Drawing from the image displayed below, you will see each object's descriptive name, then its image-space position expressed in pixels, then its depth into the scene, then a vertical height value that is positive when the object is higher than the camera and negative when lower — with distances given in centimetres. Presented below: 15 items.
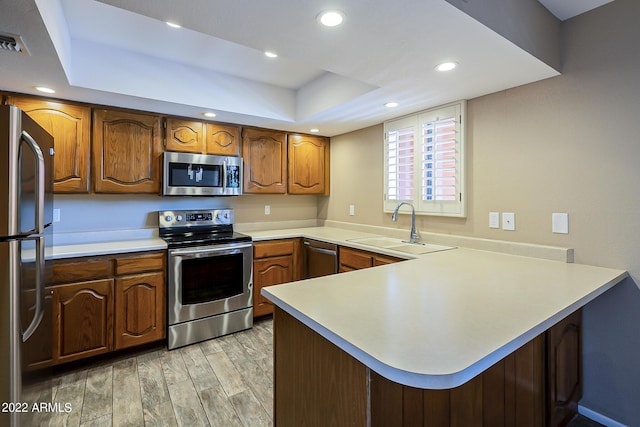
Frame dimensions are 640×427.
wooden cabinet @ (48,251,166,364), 215 -67
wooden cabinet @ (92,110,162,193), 248 +52
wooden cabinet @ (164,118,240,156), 279 +73
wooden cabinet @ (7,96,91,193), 226 +59
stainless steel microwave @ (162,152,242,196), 274 +37
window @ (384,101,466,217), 240 +46
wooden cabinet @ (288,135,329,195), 356 +59
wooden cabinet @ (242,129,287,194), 322 +58
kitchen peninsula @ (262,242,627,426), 83 -36
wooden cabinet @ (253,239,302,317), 301 -52
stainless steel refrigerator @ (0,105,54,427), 117 -21
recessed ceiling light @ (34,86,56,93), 209 +86
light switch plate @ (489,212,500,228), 220 -4
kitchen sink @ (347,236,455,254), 244 -26
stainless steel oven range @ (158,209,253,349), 255 -58
